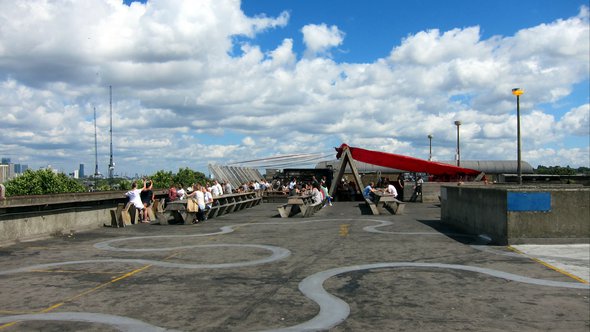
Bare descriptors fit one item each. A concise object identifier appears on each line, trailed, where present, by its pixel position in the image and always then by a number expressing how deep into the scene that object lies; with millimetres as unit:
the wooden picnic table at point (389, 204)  20755
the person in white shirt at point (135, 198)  18459
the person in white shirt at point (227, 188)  30683
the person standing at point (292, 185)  33694
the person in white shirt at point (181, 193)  22406
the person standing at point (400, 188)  32156
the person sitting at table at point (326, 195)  26969
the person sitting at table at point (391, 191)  22719
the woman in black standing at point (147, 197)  19903
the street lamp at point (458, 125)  42062
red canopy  31188
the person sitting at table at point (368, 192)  24206
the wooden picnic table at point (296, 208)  20188
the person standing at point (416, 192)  30978
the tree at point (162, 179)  60291
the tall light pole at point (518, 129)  22156
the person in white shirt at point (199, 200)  18531
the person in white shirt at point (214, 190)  24611
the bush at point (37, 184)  41656
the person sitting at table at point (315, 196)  23000
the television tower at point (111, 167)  54094
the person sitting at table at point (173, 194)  22734
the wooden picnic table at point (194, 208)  18156
